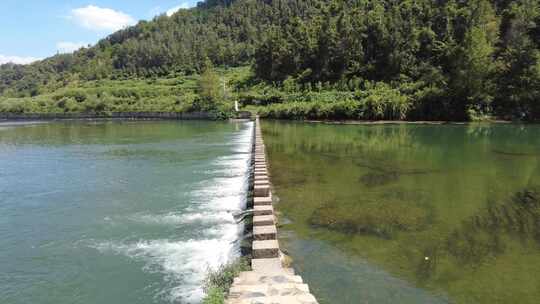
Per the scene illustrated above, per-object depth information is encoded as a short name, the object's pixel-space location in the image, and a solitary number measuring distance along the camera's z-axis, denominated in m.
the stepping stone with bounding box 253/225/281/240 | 6.73
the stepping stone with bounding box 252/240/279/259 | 6.19
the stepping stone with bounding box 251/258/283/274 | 5.76
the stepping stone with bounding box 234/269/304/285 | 5.36
